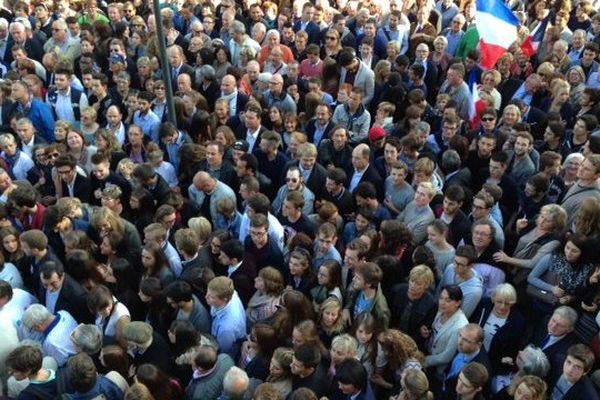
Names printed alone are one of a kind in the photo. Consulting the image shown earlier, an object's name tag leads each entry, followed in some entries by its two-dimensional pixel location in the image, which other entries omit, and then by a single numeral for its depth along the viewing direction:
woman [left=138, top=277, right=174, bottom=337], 5.15
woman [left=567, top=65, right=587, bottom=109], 8.30
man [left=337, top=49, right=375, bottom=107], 8.99
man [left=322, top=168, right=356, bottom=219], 6.44
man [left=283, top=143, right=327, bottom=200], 6.78
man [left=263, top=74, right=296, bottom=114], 8.39
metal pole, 6.72
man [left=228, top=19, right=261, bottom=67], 10.10
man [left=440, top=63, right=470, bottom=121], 8.40
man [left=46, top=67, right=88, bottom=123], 8.60
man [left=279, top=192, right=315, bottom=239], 6.05
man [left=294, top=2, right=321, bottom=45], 10.80
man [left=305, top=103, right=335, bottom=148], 7.80
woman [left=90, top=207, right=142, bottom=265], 5.86
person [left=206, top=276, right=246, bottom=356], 4.93
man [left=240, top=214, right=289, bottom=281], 5.71
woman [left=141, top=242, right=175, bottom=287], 5.50
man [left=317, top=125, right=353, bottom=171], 7.25
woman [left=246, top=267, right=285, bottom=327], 5.17
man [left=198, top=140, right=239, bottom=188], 6.97
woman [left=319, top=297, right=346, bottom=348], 4.89
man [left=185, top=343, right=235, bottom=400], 4.38
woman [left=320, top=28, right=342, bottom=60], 9.73
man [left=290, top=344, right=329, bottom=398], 4.32
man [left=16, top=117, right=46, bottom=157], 7.67
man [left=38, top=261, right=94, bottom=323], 5.27
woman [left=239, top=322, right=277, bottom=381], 4.64
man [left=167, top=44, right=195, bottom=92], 9.37
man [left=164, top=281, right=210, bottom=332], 4.95
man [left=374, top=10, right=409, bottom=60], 10.51
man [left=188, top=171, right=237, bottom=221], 6.50
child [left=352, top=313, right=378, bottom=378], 4.70
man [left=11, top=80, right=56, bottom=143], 8.34
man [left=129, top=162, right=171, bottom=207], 6.56
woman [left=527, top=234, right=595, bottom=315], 5.06
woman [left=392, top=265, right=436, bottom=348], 5.00
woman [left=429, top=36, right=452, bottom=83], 9.55
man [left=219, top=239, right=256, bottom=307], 5.48
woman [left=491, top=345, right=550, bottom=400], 4.40
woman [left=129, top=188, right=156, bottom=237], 6.38
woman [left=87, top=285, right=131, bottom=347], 4.94
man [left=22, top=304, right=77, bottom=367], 4.80
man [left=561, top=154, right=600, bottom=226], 5.87
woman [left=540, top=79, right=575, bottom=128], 7.94
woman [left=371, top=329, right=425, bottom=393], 4.54
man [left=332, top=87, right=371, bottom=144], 8.03
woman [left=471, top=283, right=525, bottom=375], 4.89
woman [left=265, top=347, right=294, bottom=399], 4.40
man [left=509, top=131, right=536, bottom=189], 6.70
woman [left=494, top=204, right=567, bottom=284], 5.45
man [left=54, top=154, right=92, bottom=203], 6.84
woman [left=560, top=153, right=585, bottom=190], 6.30
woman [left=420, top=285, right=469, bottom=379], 4.79
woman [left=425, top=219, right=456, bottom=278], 5.50
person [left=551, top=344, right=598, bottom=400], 4.23
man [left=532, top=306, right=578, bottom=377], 4.57
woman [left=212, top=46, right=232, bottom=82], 9.59
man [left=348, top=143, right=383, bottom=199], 6.75
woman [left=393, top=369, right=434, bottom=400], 4.11
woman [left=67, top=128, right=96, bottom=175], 7.35
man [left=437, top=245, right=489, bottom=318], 5.10
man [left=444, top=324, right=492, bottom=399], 4.51
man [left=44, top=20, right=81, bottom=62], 10.27
